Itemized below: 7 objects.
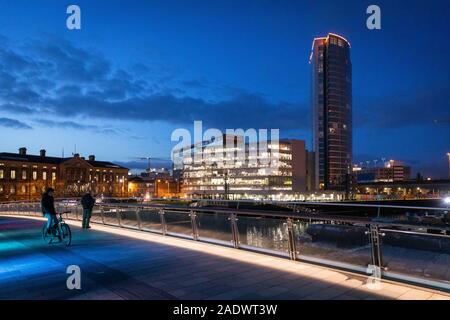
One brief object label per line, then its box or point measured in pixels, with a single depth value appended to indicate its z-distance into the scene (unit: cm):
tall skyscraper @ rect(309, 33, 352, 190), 17538
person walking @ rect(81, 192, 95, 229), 1748
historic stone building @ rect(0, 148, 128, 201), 11806
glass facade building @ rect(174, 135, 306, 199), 13962
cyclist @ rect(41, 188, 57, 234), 1273
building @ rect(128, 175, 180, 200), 17048
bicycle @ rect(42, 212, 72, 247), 1237
